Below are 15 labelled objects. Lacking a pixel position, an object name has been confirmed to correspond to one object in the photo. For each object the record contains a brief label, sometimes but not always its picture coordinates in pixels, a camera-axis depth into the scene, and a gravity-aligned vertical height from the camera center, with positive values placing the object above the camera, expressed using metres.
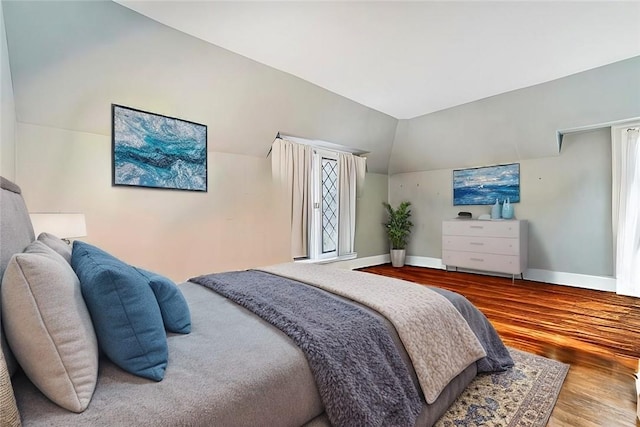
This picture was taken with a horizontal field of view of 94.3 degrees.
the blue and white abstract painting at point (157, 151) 2.91 +0.66
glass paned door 5.00 +0.15
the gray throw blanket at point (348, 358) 0.99 -0.53
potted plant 5.91 -0.34
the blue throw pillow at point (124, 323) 0.87 -0.33
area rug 1.46 -1.00
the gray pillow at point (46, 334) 0.72 -0.31
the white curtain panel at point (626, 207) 3.65 +0.11
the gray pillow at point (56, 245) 1.24 -0.14
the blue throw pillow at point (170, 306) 1.13 -0.36
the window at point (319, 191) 4.31 +0.36
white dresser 4.41 -0.48
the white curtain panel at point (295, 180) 4.16 +0.49
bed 0.73 -0.48
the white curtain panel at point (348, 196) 5.14 +0.31
